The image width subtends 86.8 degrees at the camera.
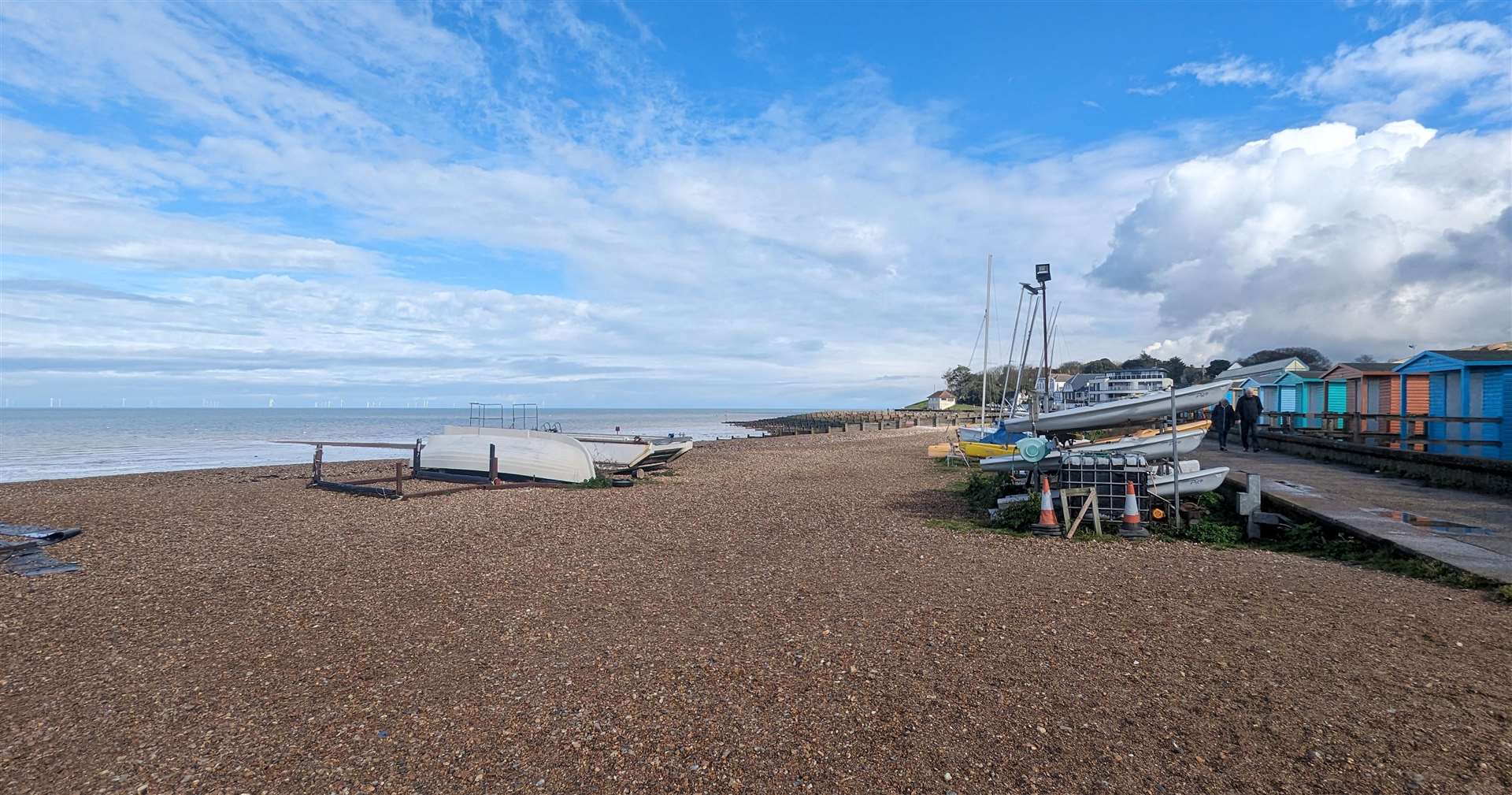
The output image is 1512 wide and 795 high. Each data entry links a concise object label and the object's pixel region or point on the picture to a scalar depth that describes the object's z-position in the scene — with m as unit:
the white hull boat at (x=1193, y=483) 11.39
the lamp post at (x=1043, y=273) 22.78
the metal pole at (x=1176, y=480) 10.93
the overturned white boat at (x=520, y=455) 19.02
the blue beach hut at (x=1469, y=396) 15.02
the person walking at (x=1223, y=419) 22.34
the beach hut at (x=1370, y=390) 20.17
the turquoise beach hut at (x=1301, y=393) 26.66
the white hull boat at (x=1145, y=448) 13.26
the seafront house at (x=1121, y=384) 33.09
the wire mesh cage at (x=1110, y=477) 11.42
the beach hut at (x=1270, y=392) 30.73
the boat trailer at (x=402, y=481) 17.05
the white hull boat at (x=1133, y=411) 14.70
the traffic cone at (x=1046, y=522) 10.98
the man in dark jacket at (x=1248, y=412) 21.39
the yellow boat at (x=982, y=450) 20.30
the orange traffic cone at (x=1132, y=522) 10.64
